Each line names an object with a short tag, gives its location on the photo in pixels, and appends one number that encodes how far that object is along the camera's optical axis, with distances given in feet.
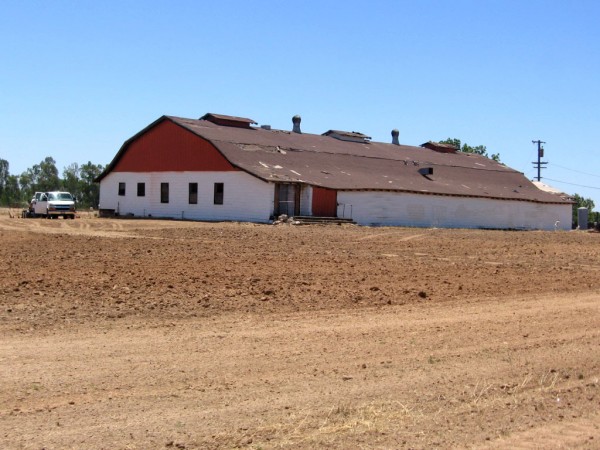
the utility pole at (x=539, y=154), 330.75
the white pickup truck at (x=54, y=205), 167.43
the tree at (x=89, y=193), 321.73
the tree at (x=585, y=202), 377.15
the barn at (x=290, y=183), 163.73
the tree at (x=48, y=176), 343.67
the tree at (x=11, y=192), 315.56
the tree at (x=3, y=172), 356.38
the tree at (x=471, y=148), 399.44
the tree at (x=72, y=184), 333.58
